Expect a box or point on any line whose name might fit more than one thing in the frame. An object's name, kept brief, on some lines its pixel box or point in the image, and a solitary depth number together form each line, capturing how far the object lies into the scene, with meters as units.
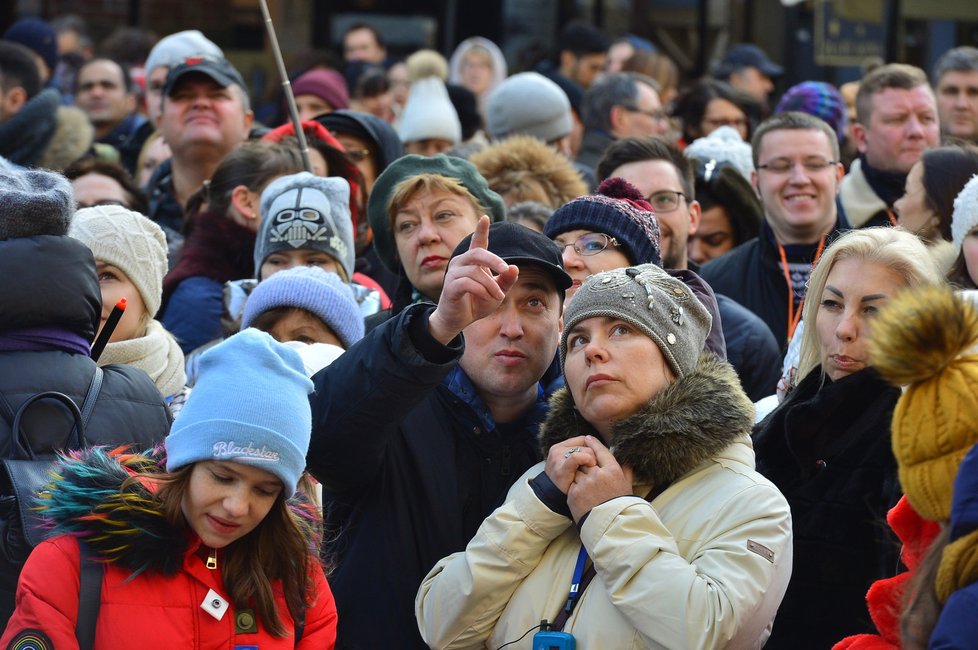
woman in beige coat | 6.31
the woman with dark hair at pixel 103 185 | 12.77
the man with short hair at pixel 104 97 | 19.03
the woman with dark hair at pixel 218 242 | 10.63
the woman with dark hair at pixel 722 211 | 13.49
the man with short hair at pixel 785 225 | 12.08
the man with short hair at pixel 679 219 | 10.26
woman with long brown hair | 6.14
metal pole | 11.49
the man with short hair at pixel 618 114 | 16.27
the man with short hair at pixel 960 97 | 16.34
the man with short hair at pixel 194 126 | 13.58
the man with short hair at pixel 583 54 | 22.95
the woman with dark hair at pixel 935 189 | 10.80
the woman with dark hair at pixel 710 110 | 17.30
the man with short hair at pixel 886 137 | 13.33
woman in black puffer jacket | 6.73
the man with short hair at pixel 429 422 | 6.93
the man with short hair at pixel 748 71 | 22.11
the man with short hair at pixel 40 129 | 15.59
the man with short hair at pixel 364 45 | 23.83
